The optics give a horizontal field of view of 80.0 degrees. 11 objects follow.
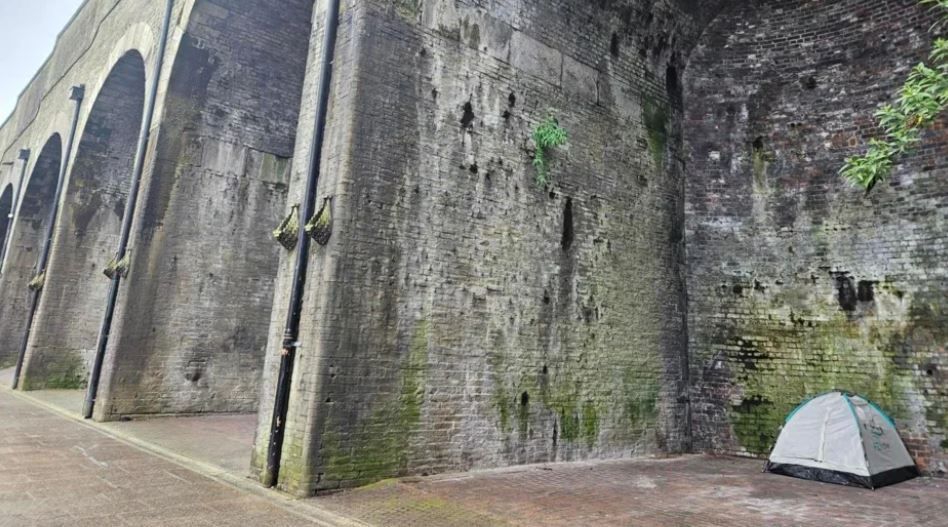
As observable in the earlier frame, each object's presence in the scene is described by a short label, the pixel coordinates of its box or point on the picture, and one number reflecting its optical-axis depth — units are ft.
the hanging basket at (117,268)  31.85
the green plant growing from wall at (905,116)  12.19
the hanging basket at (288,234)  20.58
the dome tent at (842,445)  22.95
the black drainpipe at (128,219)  31.58
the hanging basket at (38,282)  44.75
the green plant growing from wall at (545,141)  26.09
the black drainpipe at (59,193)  46.38
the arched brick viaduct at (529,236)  20.49
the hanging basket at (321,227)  19.31
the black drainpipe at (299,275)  18.84
